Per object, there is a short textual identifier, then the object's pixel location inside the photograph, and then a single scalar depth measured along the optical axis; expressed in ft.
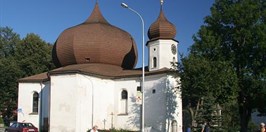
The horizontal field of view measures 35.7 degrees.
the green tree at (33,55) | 177.17
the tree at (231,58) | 95.61
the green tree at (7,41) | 192.85
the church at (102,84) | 117.29
